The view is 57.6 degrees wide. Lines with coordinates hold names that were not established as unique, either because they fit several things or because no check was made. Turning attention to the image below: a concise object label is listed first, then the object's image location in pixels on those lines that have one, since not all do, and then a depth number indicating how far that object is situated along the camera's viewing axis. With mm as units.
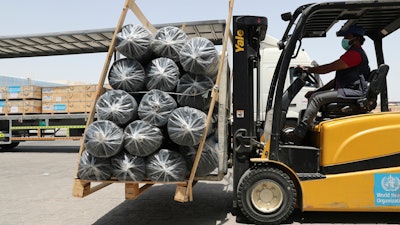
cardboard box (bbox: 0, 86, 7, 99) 13603
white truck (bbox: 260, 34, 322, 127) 9000
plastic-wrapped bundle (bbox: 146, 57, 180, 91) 4078
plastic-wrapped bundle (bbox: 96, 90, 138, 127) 3934
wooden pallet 3986
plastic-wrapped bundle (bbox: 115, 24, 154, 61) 4094
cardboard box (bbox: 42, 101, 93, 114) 12969
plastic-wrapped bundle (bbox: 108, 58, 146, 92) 4090
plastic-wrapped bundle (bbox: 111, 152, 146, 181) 3900
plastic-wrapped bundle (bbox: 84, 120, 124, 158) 3797
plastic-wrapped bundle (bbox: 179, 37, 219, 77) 4043
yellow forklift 4367
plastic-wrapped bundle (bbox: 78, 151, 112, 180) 3955
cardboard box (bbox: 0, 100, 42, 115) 13421
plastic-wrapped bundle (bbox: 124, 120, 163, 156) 3818
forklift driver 4570
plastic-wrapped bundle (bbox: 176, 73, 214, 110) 4117
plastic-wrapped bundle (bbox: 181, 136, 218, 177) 4109
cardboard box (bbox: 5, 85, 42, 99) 13172
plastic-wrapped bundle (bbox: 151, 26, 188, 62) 4211
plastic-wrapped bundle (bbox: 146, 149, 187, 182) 3896
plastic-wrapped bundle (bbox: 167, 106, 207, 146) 3844
